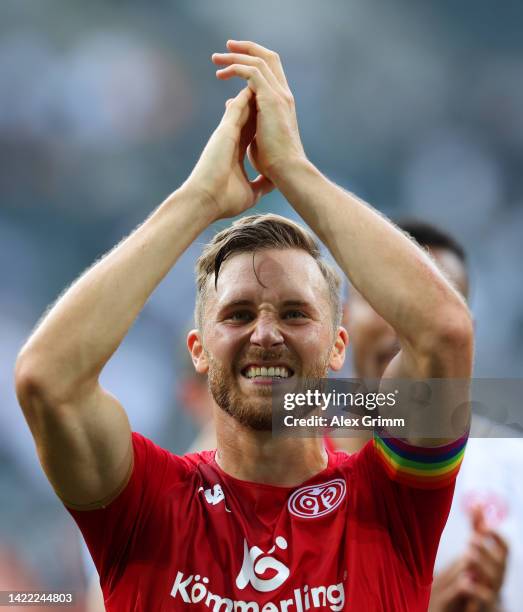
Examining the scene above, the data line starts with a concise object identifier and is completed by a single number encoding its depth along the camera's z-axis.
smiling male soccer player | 6.60
